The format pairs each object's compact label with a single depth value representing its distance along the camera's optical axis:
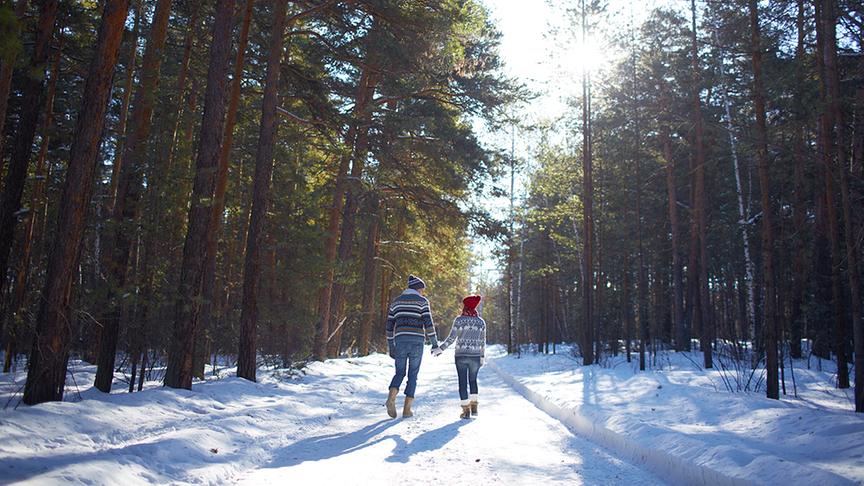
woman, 10.21
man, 9.66
